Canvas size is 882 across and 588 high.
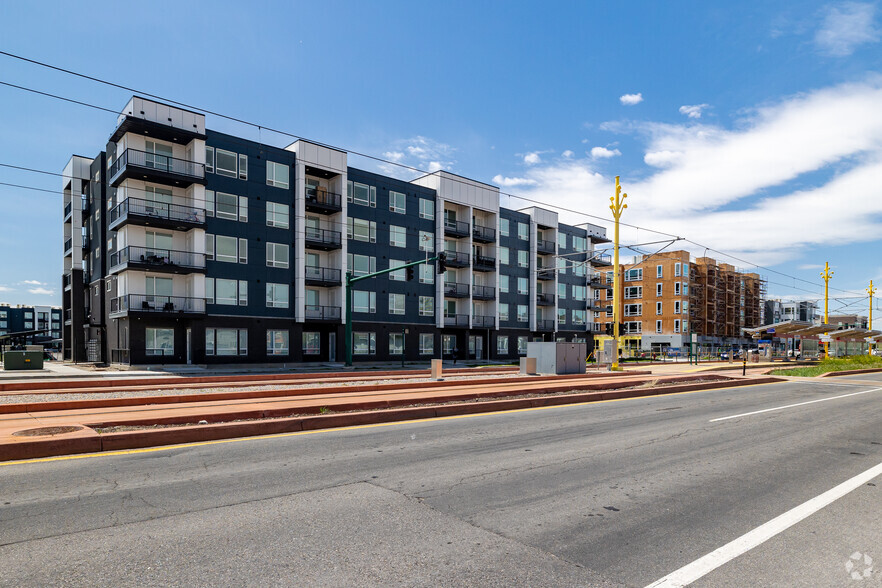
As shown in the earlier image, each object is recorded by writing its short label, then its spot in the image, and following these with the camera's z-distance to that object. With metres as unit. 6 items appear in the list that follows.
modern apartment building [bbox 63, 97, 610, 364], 35.72
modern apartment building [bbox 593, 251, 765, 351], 89.81
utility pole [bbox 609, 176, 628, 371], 26.91
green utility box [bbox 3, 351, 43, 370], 30.16
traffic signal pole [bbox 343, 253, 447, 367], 32.88
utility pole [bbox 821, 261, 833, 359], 44.68
